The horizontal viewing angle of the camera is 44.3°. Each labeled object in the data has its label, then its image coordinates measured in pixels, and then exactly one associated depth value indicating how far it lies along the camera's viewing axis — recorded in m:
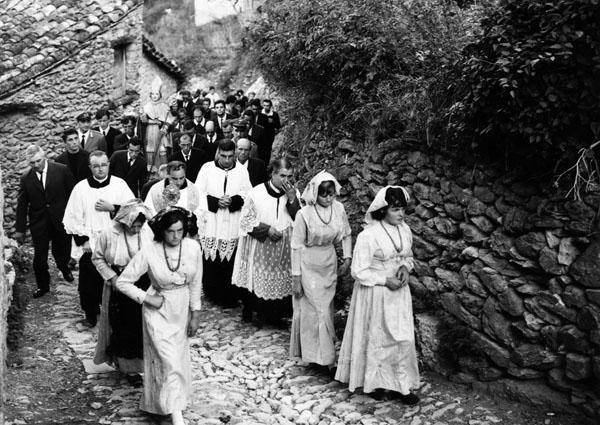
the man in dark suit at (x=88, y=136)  13.12
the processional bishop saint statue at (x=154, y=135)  15.25
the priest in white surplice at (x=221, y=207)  9.35
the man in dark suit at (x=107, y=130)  13.89
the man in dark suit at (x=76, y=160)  11.04
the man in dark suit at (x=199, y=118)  15.15
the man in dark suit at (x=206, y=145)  12.19
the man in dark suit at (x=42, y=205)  9.77
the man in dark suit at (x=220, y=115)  15.68
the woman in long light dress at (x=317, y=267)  7.38
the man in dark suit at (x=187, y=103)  17.84
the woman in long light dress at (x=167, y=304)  6.01
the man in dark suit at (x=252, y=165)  9.80
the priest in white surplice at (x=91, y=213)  8.47
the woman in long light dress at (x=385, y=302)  6.63
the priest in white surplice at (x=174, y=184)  8.49
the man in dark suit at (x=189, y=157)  11.40
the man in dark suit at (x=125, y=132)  13.35
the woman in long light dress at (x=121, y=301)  6.98
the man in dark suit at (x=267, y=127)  13.88
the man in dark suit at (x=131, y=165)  11.27
